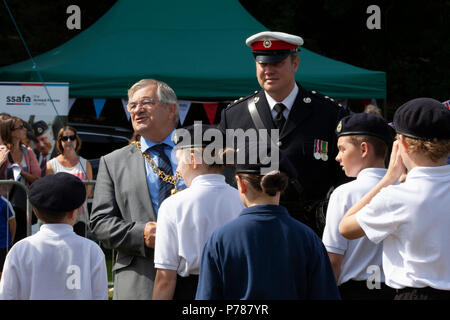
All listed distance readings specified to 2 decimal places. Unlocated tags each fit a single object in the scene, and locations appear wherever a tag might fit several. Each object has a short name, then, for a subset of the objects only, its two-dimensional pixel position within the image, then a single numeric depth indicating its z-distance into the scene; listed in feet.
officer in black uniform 24.26
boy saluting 16.99
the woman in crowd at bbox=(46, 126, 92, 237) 48.34
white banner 45.55
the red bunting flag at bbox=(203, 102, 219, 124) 62.08
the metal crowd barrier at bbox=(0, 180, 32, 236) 34.97
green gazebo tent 56.03
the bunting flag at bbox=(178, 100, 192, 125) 60.41
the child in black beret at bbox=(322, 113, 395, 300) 20.27
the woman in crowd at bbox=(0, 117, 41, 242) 41.47
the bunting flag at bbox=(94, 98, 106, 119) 55.93
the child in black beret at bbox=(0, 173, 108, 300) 18.97
